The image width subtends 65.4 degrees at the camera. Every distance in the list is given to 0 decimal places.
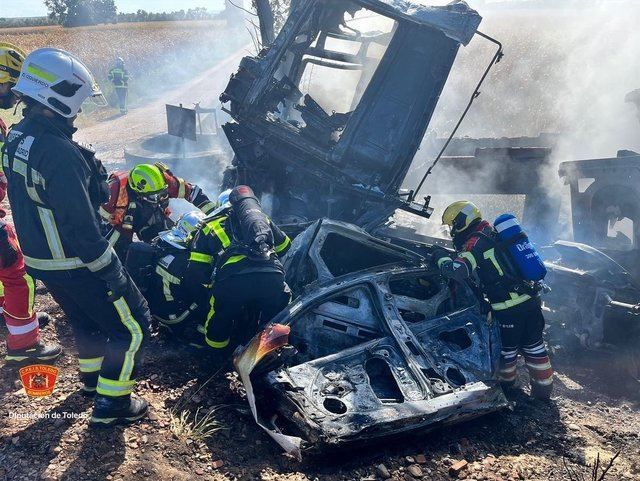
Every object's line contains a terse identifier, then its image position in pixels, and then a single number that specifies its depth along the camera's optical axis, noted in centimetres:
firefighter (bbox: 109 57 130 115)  1711
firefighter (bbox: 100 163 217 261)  441
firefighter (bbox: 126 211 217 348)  396
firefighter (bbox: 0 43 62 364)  381
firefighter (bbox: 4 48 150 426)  280
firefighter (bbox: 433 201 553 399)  423
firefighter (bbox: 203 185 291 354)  359
